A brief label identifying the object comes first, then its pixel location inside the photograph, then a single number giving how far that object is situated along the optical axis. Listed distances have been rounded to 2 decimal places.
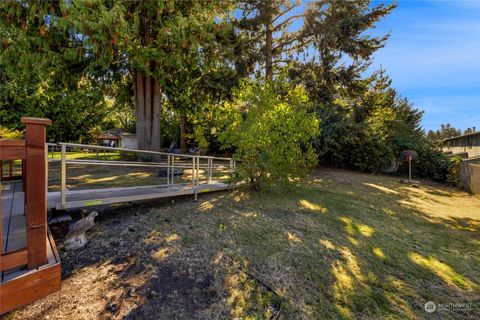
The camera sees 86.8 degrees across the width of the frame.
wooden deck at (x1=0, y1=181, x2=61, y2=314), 2.07
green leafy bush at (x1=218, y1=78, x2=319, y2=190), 6.24
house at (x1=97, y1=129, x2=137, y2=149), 30.55
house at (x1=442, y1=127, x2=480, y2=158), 23.03
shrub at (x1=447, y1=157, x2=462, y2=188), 13.16
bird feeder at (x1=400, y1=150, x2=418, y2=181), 13.65
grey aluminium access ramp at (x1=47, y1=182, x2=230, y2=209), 3.80
